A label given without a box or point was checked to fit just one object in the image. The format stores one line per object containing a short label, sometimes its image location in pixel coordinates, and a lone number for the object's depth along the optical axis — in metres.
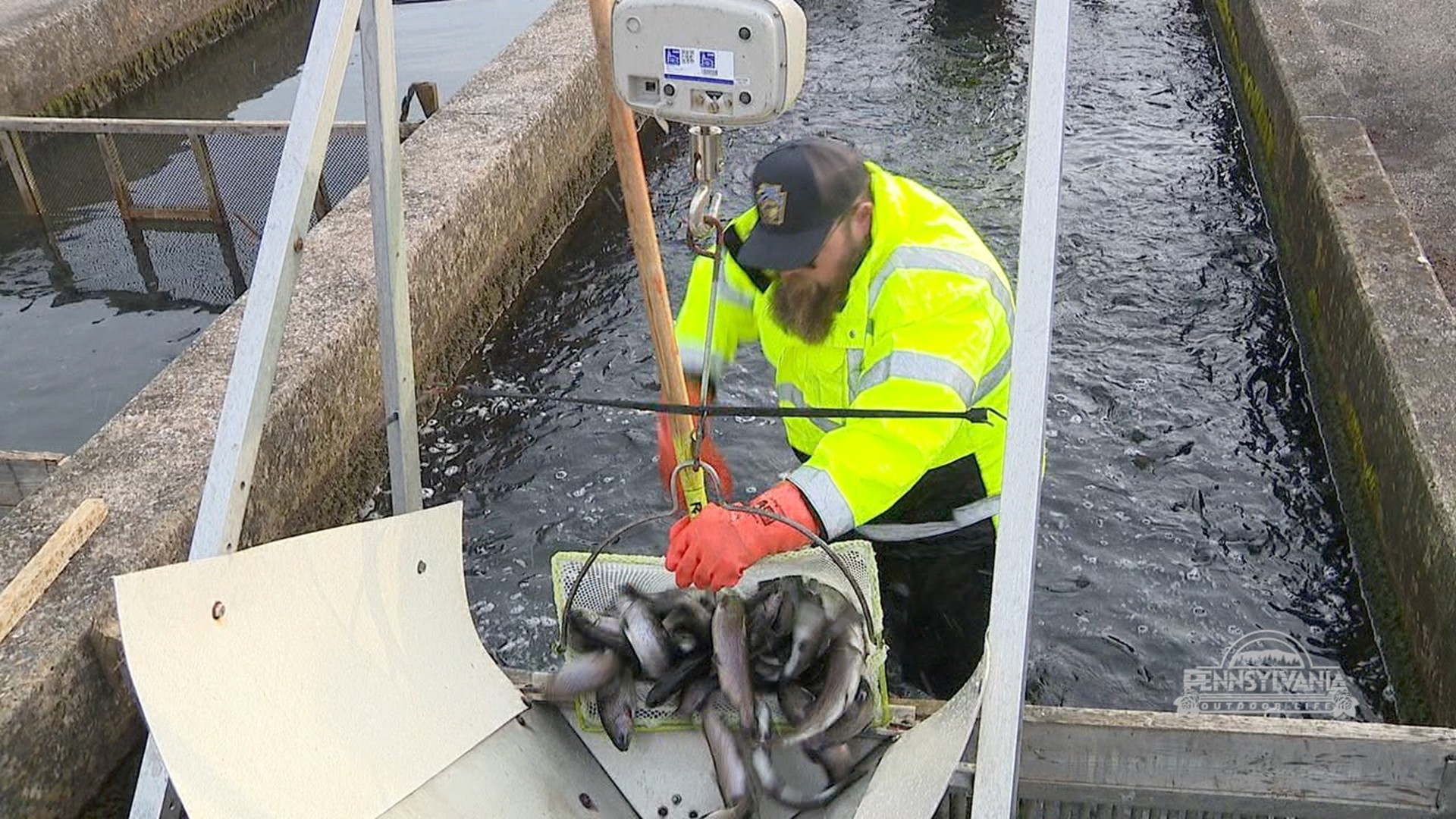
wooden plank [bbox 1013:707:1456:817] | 3.50
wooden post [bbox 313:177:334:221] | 8.57
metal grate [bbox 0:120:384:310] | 8.29
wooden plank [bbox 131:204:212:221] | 8.63
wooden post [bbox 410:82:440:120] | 9.15
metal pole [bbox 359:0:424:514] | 3.21
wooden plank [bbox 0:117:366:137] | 7.90
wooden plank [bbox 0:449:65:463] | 5.34
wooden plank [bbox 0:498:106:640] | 4.02
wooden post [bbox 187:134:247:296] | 8.27
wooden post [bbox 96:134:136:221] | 8.29
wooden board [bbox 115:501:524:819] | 2.48
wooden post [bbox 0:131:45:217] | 8.71
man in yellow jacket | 3.37
